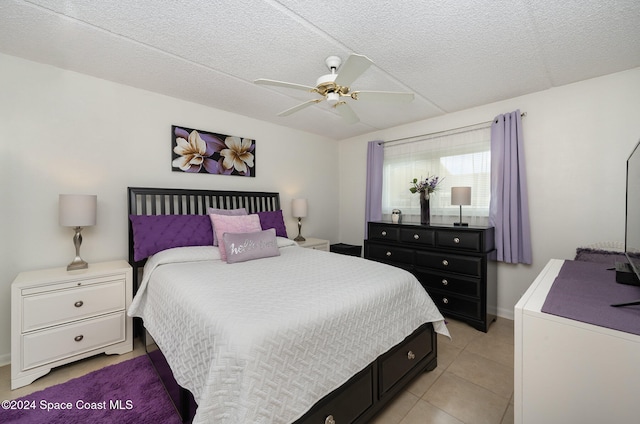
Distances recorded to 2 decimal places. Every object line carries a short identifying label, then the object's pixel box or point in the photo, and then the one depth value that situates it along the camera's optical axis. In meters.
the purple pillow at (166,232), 2.39
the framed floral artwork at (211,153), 2.93
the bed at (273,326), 1.05
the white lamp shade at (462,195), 2.93
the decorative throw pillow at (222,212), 2.69
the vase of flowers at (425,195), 3.35
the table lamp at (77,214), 2.09
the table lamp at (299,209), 3.79
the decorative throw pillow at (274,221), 3.21
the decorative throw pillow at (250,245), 2.32
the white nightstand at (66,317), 1.83
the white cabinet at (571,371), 0.90
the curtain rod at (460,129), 3.03
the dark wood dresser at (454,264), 2.70
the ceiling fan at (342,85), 1.52
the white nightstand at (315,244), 3.62
